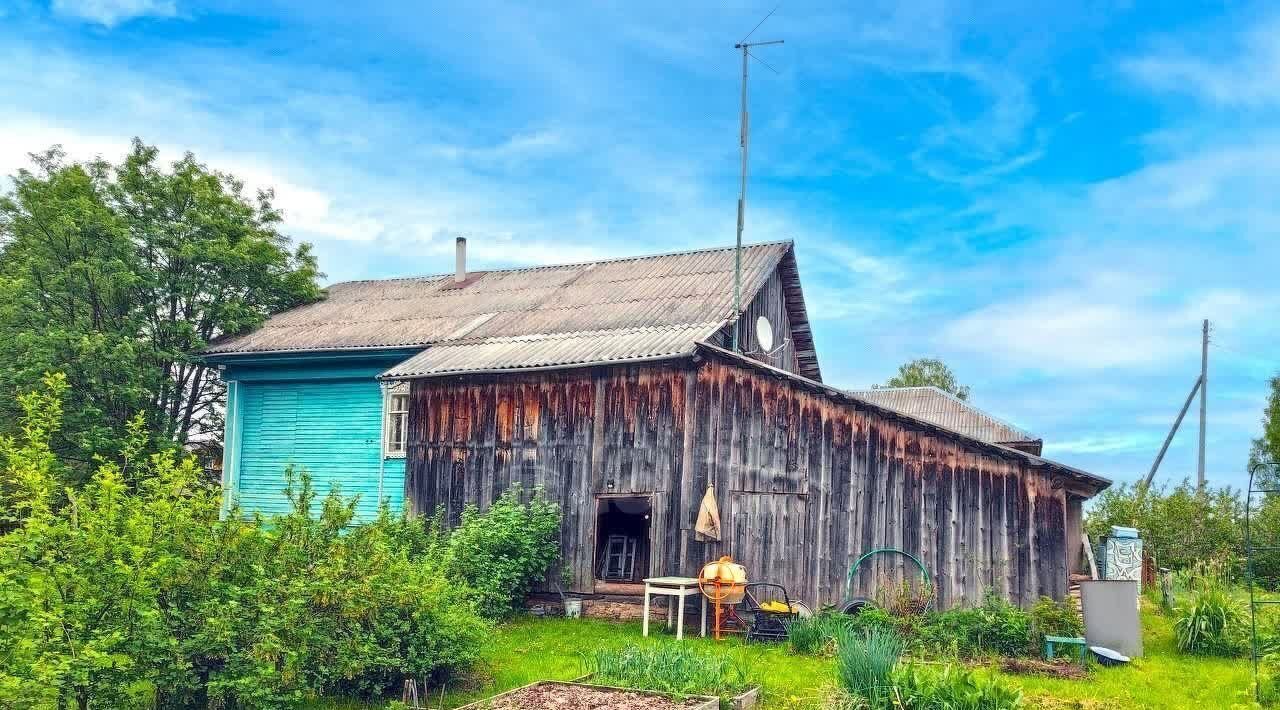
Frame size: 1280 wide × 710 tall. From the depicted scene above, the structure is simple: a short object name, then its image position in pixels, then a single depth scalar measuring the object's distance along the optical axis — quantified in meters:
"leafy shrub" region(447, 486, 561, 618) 14.16
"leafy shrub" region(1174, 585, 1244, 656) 13.19
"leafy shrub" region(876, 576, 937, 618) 13.79
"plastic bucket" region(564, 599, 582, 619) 15.59
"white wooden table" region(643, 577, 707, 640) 13.60
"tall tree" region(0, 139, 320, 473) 20.83
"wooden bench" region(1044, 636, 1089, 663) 12.20
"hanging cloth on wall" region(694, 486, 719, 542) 14.42
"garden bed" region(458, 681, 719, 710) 8.90
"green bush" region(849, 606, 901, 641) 12.69
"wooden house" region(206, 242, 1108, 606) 14.57
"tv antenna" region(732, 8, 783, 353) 16.33
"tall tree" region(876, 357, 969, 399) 47.16
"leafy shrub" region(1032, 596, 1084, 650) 12.92
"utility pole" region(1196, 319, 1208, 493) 34.16
